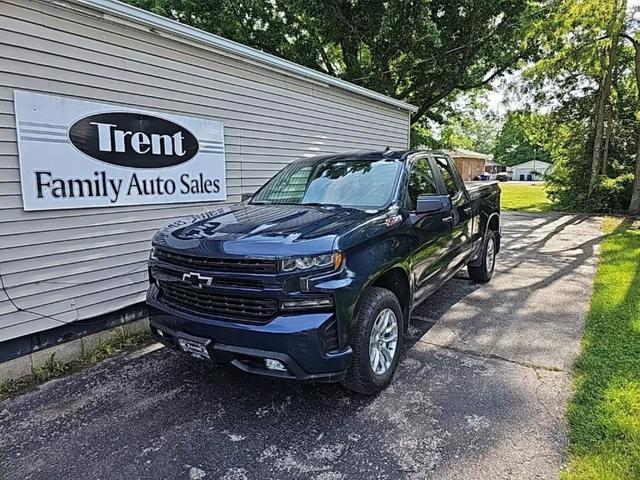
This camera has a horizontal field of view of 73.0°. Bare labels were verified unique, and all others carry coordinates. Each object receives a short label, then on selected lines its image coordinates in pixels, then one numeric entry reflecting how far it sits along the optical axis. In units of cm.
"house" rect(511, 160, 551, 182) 6322
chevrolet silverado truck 267
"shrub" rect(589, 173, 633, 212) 1443
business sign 364
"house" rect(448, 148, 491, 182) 4616
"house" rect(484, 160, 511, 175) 7448
